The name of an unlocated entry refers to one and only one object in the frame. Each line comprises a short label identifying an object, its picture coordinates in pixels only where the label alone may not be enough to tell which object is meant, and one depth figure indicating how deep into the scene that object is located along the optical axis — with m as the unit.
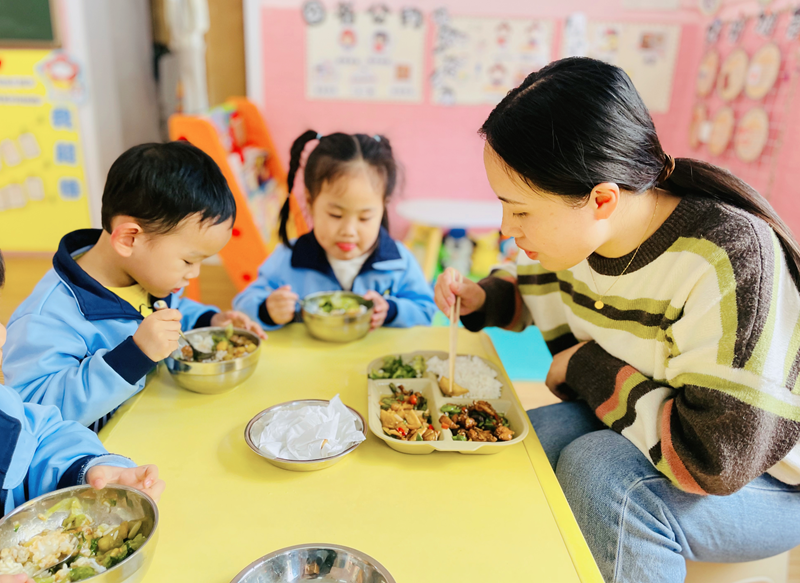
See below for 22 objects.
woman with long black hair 0.88
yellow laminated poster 3.55
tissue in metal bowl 0.85
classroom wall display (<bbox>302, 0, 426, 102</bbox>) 3.70
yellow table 0.71
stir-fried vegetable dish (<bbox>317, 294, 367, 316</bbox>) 1.43
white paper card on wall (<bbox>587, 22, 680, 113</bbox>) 3.74
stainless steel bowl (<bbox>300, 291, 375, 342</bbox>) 1.29
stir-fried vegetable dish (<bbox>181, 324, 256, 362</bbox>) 1.16
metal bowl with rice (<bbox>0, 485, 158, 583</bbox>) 0.64
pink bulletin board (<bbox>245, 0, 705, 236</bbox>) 3.70
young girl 1.57
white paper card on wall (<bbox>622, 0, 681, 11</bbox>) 3.69
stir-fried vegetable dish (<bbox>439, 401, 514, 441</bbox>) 0.94
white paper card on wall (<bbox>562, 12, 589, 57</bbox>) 3.70
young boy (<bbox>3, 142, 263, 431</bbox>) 0.97
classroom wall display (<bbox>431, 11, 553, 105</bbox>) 3.72
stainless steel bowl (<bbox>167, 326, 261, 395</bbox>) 1.04
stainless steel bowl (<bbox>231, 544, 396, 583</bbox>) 0.68
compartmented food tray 0.89
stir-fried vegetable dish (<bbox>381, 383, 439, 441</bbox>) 0.93
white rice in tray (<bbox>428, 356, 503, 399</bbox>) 1.10
